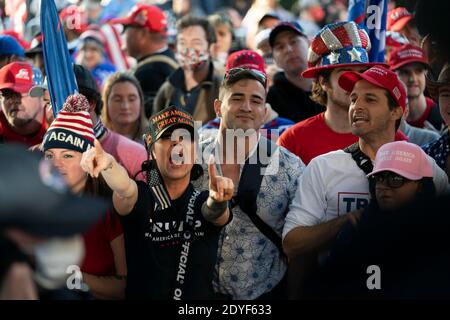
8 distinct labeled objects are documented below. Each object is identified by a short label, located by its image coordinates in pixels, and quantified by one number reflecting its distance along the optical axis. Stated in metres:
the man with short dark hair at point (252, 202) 9.83
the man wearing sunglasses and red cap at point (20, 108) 12.19
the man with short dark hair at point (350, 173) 9.30
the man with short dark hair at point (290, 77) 14.14
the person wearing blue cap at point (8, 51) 14.52
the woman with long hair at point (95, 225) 9.55
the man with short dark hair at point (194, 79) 15.04
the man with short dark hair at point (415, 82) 14.36
